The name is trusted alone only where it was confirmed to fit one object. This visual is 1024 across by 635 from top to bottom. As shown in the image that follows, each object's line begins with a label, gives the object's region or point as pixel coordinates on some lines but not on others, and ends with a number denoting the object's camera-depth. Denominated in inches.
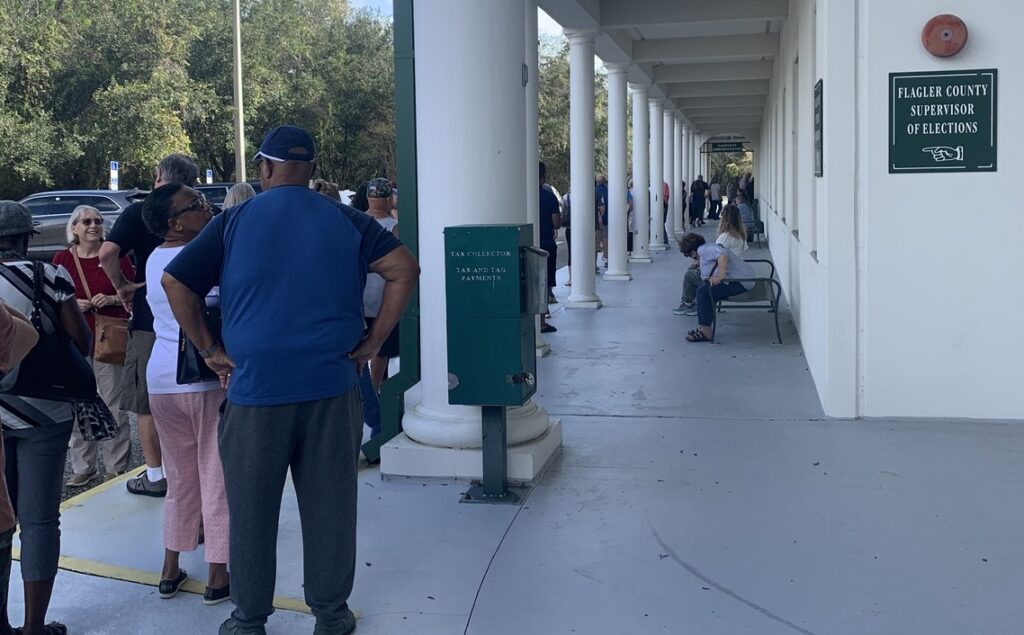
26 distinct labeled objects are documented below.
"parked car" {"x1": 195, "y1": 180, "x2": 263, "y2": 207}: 985.5
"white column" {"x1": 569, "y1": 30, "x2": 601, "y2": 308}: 541.3
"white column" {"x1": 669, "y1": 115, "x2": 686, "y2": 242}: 1105.4
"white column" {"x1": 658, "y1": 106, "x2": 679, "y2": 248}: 1071.6
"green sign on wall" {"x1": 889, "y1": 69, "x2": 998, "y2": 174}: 259.4
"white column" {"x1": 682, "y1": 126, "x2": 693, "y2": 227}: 1286.2
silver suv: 909.8
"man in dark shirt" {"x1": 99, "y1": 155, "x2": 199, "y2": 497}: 200.5
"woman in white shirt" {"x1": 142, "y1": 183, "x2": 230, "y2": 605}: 165.5
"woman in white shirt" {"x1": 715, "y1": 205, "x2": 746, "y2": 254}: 425.1
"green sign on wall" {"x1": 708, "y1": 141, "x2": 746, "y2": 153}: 1820.9
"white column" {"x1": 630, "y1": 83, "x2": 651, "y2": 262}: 773.9
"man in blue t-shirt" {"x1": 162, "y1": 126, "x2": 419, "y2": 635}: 141.5
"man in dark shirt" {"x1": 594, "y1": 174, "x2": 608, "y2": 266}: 740.0
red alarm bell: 255.1
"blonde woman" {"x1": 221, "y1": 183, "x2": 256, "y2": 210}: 210.7
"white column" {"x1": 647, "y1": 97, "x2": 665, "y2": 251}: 906.7
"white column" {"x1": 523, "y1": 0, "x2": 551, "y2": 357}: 352.8
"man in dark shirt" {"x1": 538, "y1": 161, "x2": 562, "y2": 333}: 470.3
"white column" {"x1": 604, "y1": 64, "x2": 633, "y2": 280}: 657.6
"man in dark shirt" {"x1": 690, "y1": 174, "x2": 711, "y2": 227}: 1356.2
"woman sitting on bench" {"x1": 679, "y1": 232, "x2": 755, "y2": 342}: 408.5
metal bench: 408.2
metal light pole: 1149.9
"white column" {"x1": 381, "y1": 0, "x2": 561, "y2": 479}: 226.8
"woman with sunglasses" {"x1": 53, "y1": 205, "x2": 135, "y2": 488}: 236.7
